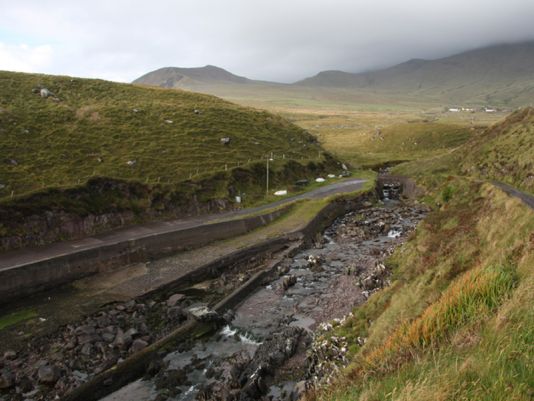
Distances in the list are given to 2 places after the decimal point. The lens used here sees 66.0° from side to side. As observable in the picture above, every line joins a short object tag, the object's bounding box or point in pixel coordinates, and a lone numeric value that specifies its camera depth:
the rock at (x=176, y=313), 33.38
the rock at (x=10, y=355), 27.42
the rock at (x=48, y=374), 25.23
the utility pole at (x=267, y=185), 70.06
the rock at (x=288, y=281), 39.56
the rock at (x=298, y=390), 21.48
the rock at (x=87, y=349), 28.09
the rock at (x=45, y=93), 82.25
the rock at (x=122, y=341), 29.16
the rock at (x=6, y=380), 24.81
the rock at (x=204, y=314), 31.95
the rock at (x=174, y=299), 36.16
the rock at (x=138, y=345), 28.76
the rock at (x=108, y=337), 29.91
